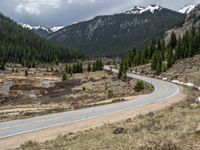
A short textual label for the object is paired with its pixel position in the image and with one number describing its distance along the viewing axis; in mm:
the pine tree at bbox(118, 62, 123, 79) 108456
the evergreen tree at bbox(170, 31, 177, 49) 166025
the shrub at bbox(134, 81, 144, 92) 69575
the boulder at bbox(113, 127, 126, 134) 20373
